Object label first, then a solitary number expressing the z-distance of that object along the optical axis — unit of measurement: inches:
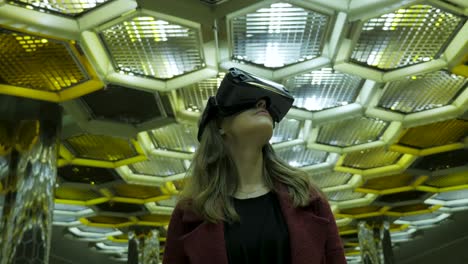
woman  82.3
